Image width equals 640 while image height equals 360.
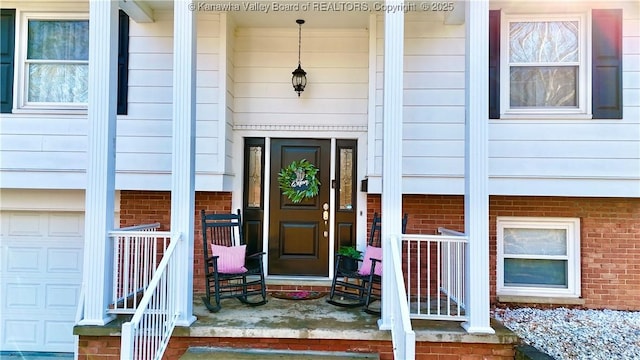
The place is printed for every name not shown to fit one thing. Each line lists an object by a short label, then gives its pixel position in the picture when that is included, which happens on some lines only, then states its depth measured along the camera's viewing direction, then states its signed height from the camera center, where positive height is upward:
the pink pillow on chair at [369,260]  3.99 -0.72
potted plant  4.49 -0.78
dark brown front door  5.02 -0.41
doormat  4.34 -1.16
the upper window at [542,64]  4.59 +1.39
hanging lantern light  4.90 +1.27
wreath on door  5.03 +0.07
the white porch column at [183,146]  3.45 +0.33
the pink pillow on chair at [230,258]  4.11 -0.73
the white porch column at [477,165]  3.31 +0.19
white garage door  4.96 -1.14
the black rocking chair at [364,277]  3.85 -0.87
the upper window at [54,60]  4.76 +1.42
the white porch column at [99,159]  3.42 +0.21
